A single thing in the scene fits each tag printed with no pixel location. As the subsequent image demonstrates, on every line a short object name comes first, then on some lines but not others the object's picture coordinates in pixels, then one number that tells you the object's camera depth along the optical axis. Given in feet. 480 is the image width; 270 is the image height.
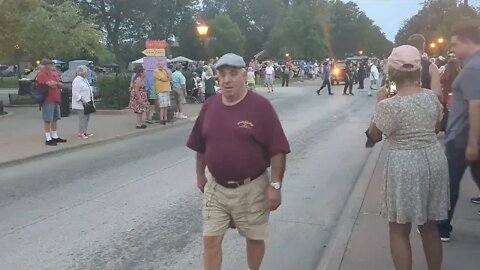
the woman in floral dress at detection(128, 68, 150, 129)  47.62
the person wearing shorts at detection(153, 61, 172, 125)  49.49
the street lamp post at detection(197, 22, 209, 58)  81.10
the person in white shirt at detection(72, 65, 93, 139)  40.55
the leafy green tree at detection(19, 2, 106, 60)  99.71
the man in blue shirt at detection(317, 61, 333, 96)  94.06
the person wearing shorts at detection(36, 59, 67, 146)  37.27
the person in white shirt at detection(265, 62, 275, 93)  99.30
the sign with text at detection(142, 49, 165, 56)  53.42
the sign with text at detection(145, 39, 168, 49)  53.52
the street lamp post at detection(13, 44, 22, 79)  123.01
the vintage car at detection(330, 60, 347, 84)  129.48
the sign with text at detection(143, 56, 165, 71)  52.16
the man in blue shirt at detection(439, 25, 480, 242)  13.14
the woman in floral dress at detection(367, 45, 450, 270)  12.17
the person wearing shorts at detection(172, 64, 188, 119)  54.70
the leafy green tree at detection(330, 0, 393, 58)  346.54
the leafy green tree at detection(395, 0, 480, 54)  152.15
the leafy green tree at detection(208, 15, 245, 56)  296.92
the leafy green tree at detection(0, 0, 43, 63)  60.23
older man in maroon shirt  11.84
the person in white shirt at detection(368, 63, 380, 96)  101.67
